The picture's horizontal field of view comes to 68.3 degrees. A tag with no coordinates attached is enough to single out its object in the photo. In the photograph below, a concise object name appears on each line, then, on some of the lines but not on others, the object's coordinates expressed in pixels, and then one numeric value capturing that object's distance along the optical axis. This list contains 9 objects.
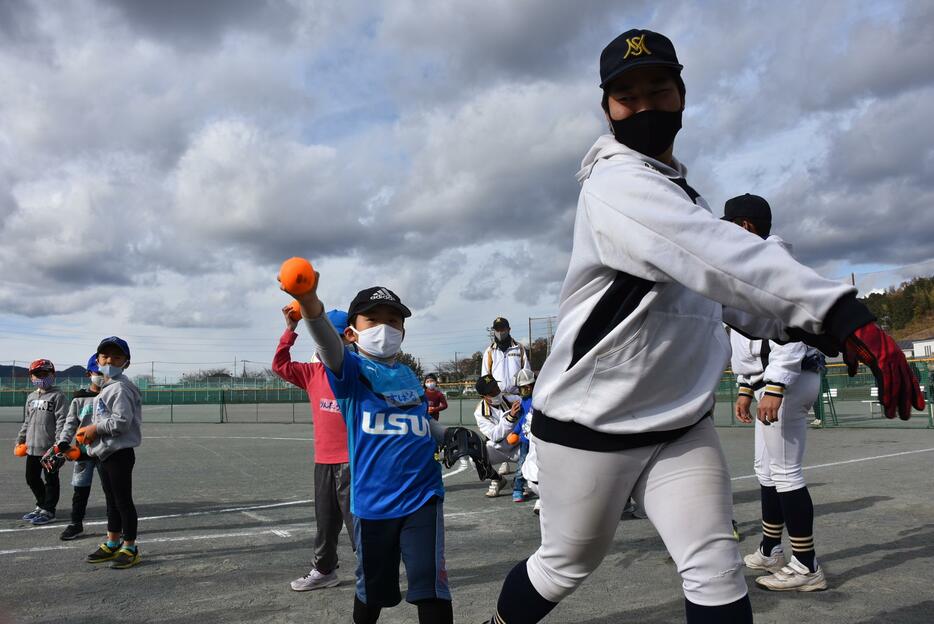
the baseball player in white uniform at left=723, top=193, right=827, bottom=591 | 4.18
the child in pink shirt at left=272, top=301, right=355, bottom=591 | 4.64
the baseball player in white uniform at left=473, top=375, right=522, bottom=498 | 8.29
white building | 52.23
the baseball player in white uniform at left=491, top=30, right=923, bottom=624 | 1.85
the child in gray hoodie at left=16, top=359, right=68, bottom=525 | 7.43
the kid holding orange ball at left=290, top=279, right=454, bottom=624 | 3.16
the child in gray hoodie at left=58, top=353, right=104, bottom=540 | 6.48
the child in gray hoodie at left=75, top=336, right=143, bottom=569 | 5.46
